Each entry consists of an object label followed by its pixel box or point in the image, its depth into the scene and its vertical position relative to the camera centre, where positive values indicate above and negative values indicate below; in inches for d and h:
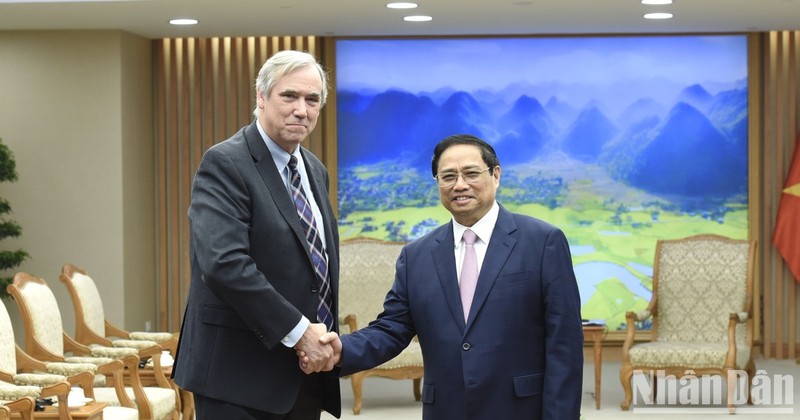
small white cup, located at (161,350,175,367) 291.9 -41.5
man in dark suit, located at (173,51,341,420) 131.5 -8.7
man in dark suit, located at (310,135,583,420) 136.2 -14.1
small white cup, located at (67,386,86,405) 236.8 -41.2
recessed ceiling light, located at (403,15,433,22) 379.9 +54.9
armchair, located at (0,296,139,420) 223.5 -37.7
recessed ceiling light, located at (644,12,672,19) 379.2 +54.8
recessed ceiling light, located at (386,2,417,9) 353.7 +55.0
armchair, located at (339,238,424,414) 359.9 -26.1
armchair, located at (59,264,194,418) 295.1 -35.8
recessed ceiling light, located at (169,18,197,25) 378.6 +54.3
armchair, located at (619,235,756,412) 344.8 -32.5
